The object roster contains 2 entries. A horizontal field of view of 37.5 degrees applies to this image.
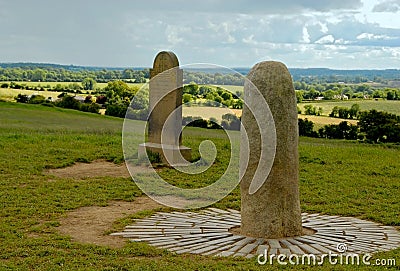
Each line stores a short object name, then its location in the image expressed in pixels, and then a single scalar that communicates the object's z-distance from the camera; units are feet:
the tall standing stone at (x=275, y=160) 25.70
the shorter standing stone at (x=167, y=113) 50.75
